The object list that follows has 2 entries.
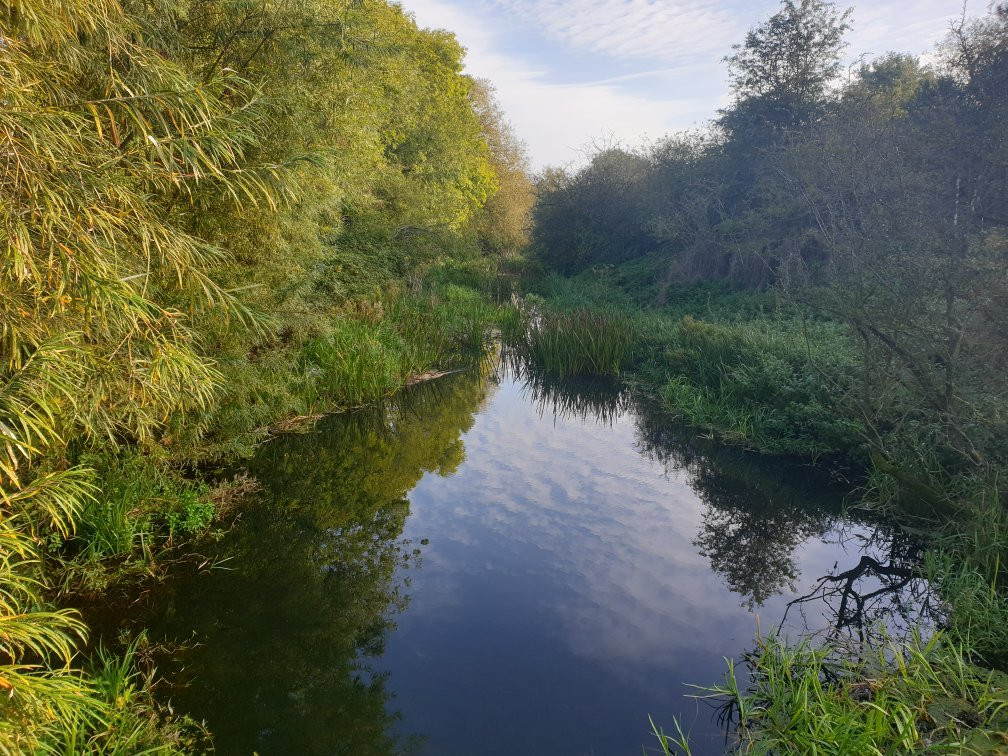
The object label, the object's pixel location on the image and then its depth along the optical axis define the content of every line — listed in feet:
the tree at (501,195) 101.76
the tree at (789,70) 52.39
